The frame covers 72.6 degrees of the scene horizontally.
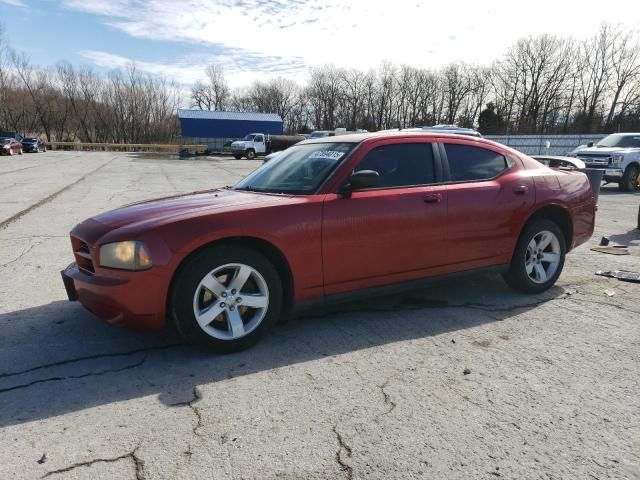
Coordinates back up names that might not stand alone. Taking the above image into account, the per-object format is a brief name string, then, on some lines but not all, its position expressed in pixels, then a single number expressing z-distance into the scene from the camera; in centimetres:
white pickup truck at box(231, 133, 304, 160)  3934
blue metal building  5288
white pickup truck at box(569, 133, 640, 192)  1425
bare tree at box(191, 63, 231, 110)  9238
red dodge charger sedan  295
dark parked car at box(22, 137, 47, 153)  4478
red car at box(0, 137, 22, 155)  3650
